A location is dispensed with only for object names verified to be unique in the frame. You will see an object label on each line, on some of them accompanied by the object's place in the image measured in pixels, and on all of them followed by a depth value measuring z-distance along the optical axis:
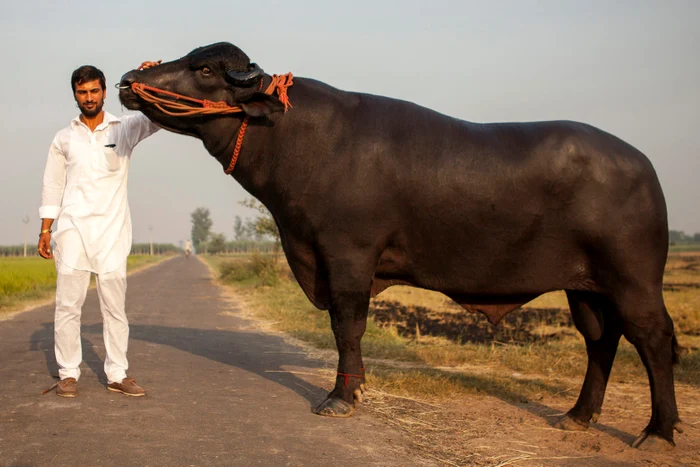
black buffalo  4.37
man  5.04
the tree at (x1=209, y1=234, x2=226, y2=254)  106.28
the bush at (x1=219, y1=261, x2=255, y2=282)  24.18
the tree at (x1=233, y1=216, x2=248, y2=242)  156.62
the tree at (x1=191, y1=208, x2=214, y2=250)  166.50
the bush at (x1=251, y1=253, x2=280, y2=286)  20.67
